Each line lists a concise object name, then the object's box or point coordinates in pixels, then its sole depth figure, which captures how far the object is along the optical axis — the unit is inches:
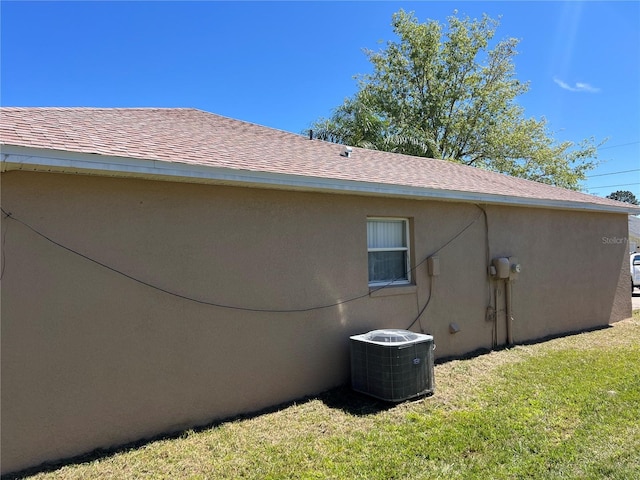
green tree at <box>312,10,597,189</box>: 1029.8
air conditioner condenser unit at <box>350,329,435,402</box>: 215.9
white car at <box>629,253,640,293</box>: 783.7
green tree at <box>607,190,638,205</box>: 3235.2
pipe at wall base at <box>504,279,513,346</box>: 350.6
